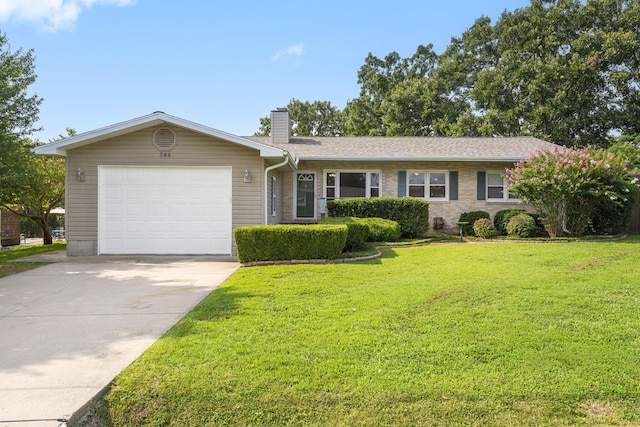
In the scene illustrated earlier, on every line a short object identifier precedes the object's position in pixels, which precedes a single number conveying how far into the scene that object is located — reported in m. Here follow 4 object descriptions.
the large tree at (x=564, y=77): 23.12
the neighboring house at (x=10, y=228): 18.95
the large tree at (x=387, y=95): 27.97
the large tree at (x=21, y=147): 9.57
